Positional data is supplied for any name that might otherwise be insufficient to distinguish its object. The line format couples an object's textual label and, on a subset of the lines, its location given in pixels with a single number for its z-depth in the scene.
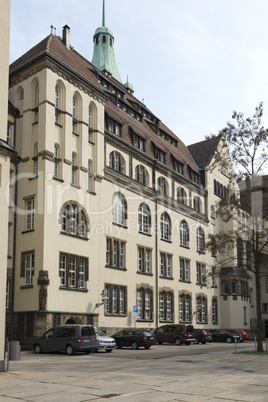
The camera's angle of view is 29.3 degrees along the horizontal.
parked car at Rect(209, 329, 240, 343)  47.94
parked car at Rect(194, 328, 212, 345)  43.12
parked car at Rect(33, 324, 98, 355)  27.38
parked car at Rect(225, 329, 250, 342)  50.72
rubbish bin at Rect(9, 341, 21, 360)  19.45
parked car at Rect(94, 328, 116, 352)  29.68
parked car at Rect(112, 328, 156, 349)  33.62
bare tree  31.03
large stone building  34.34
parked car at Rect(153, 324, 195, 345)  38.97
